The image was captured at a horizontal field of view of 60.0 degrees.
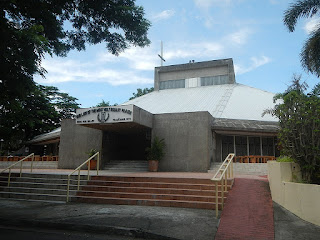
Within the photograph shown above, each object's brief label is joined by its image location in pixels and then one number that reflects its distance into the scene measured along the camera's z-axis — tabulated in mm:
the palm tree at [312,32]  13102
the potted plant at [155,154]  15586
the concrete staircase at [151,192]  8844
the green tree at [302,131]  7910
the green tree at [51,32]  7578
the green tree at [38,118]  25670
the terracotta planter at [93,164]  16641
